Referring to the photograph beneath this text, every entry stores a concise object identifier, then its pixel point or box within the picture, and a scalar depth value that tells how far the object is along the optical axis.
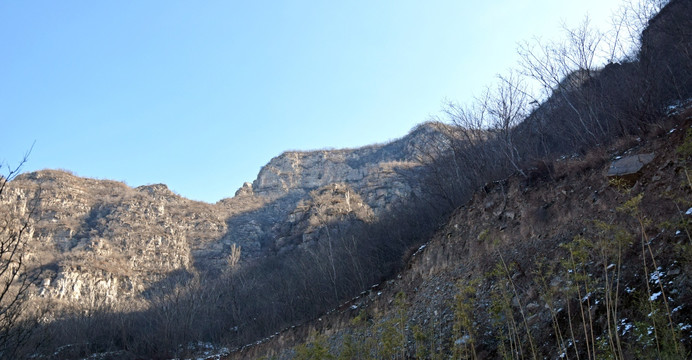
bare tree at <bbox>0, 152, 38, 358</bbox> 5.15
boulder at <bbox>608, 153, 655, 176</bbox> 8.85
